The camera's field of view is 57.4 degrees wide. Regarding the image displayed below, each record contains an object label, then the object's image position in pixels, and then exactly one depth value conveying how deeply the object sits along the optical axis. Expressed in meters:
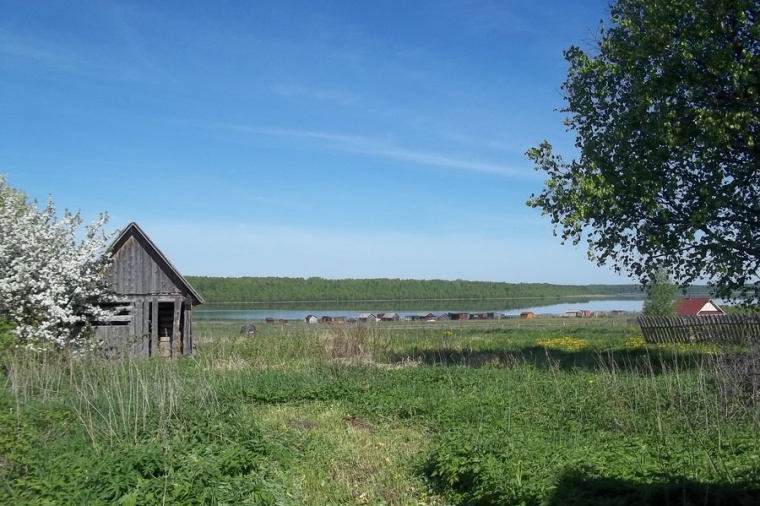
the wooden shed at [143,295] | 21.56
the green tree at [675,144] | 14.60
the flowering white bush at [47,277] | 18.00
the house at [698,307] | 53.62
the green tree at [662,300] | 48.07
